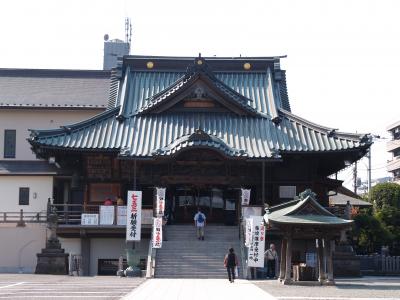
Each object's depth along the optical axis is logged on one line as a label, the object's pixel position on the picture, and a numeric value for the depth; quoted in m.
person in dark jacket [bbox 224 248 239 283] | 26.29
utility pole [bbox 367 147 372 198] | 71.99
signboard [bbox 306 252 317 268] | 33.50
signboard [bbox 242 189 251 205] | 34.31
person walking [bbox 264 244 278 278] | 30.12
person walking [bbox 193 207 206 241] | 32.94
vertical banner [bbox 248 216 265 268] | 28.57
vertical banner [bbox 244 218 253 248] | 29.08
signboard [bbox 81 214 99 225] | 33.60
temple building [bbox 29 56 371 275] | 34.91
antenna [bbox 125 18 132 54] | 63.87
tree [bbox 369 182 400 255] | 45.62
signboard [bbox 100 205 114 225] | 33.56
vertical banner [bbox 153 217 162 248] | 30.77
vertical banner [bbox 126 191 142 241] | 31.97
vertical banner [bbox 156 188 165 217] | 32.94
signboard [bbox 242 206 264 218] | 32.72
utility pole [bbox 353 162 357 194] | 73.46
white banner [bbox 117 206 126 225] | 33.56
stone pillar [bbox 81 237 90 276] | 34.91
